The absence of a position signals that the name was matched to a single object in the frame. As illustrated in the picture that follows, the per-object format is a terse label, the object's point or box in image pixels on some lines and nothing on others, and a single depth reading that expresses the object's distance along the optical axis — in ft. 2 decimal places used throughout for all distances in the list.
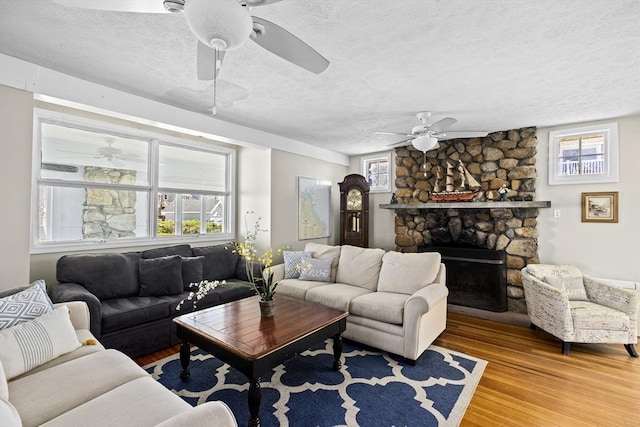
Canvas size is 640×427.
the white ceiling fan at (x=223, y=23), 3.72
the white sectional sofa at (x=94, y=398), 3.82
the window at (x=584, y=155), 12.00
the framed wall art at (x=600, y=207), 11.87
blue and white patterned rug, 6.55
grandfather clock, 17.35
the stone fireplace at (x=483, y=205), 13.48
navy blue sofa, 8.69
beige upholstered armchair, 9.32
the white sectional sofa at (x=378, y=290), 8.91
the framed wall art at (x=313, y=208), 16.42
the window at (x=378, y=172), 18.38
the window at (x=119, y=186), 10.27
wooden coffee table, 6.21
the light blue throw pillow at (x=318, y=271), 12.37
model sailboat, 14.60
